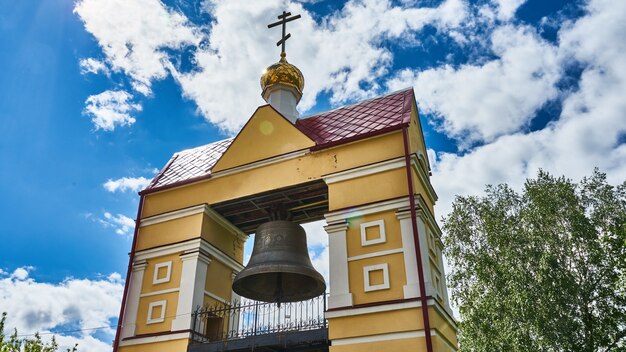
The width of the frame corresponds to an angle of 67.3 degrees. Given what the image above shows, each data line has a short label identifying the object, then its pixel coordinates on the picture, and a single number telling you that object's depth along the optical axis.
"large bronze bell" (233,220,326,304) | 7.93
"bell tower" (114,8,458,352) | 7.30
